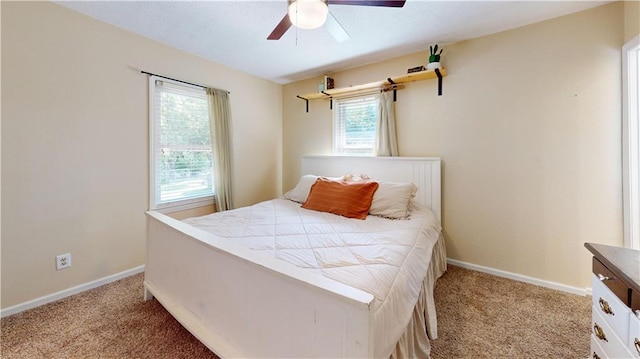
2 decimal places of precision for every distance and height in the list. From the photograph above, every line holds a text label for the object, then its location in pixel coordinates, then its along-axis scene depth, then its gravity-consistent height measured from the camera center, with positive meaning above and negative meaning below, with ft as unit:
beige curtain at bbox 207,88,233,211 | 9.71 +1.40
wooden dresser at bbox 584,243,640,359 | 2.74 -1.63
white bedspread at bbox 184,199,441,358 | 3.55 -1.39
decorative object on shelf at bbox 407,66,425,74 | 8.35 +3.74
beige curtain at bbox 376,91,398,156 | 9.27 +1.99
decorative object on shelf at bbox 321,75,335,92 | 10.44 +4.15
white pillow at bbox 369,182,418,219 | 7.04 -0.68
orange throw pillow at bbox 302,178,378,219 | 7.22 -0.63
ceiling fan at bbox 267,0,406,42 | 4.36 +3.13
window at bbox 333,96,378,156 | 10.07 +2.28
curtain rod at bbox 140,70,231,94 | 7.95 +3.60
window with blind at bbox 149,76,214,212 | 8.36 +1.25
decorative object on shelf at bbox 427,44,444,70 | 7.97 +3.94
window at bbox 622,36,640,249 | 5.75 +0.96
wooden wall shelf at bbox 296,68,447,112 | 8.23 +3.58
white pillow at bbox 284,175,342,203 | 9.04 -0.45
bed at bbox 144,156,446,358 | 2.89 -1.64
